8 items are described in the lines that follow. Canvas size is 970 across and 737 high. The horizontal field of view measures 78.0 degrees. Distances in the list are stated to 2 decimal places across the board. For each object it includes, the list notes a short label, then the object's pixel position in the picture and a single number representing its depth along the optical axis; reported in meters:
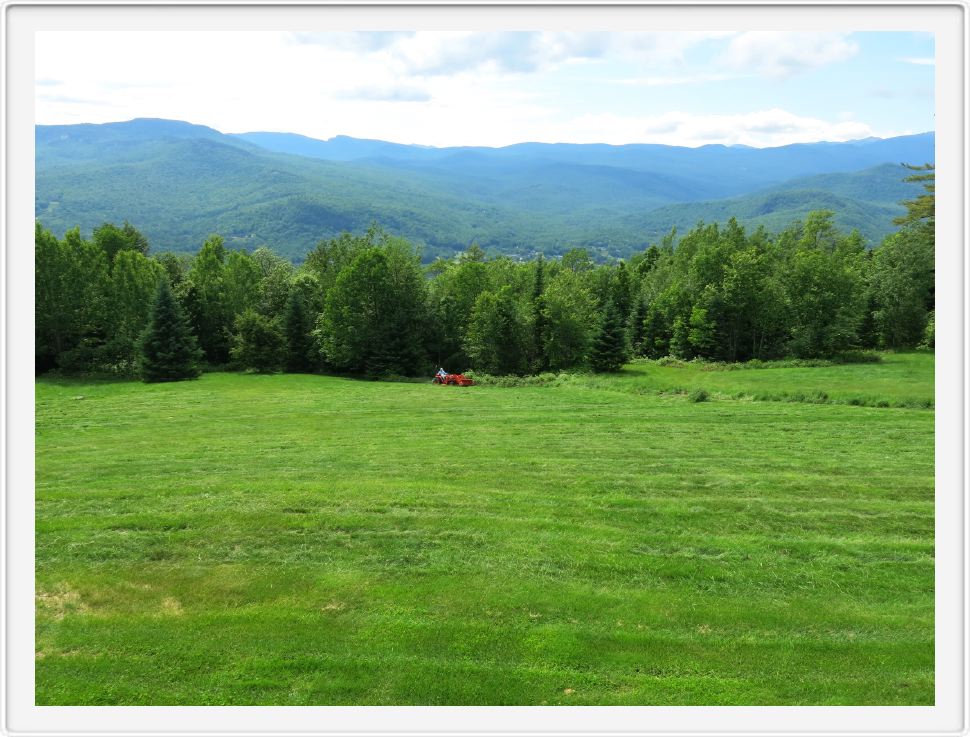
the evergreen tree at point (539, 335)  42.16
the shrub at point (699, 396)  27.26
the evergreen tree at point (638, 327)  51.38
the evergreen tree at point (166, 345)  36.41
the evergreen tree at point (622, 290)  55.88
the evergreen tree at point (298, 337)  42.16
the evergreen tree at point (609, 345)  38.41
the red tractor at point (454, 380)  35.97
